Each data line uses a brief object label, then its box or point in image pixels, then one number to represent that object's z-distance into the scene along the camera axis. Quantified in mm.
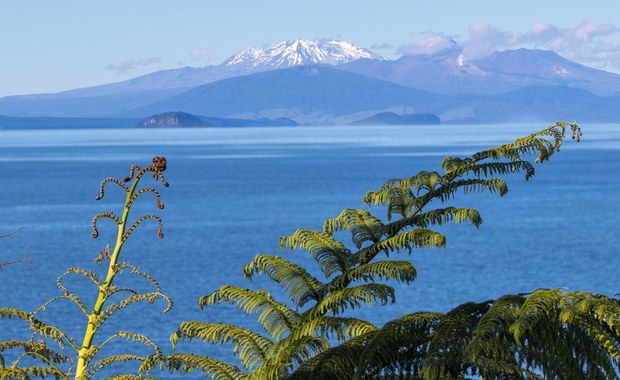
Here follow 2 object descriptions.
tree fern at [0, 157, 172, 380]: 11893
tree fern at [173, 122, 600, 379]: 15101
